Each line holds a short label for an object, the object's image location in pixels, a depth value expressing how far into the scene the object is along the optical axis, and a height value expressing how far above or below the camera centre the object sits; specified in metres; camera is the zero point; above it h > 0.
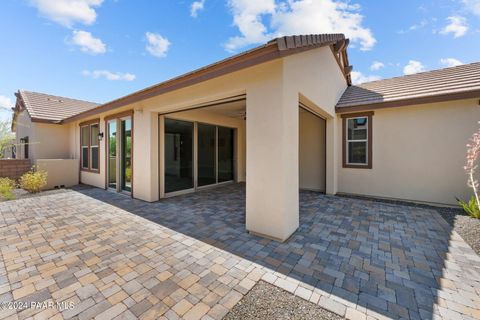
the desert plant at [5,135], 8.59 +0.92
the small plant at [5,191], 6.39 -1.20
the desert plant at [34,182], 7.11 -0.96
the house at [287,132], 3.57 +0.72
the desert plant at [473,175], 4.65 -0.56
